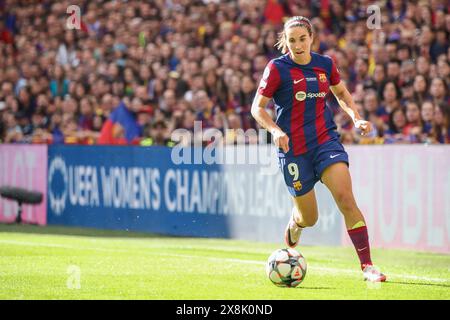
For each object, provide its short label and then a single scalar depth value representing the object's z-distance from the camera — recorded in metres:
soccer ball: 10.12
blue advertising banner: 16.86
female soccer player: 10.48
